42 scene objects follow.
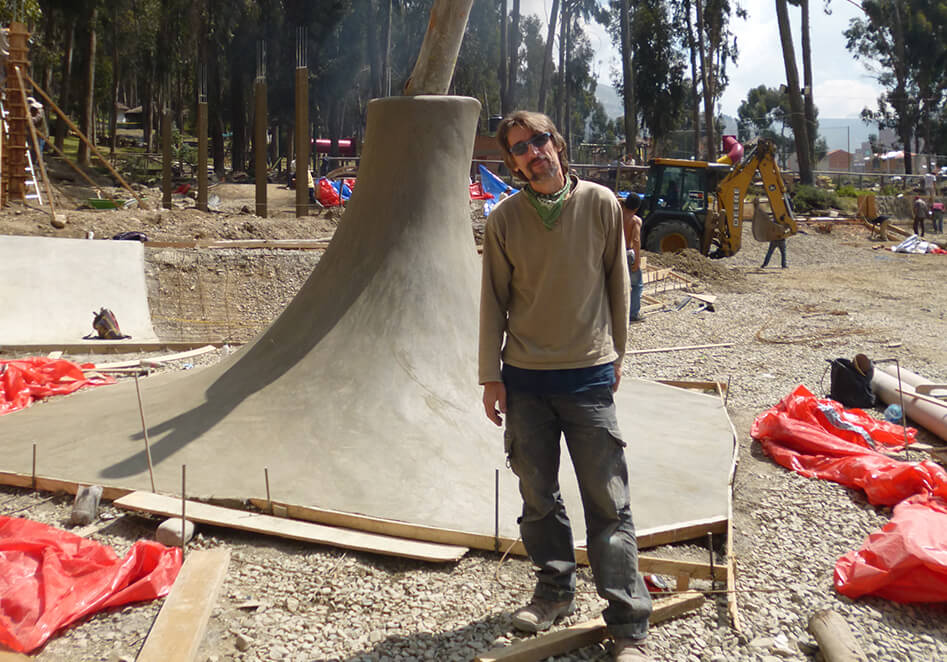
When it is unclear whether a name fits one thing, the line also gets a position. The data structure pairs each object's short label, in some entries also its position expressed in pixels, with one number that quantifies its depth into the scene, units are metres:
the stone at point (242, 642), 2.91
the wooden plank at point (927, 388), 6.27
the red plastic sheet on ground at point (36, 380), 6.07
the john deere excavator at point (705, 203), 16.97
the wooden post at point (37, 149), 13.80
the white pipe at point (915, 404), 5.76
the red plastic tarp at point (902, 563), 3.26
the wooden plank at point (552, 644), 2.73
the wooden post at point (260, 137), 16.50
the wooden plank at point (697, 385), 6.75
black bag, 6.61
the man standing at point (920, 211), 24.41
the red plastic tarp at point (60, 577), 2.95
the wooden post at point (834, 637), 2.80
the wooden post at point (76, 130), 15.41
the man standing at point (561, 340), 2.66
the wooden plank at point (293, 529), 3.55
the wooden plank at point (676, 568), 3.49
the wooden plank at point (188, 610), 2.73
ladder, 15.98
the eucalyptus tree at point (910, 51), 50.06
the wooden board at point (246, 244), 12.20
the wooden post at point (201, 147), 17.29
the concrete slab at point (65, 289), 9.56
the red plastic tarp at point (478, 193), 21.14
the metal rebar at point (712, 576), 3.38
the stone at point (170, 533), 3.64
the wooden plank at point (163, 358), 7.41
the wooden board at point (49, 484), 4.12
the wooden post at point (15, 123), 15.27
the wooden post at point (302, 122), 15.46
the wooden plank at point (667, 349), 8.95
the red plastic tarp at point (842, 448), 4.36
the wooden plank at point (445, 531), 3.66
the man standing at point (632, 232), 9.12
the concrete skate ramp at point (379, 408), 4.04
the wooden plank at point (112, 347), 8.55
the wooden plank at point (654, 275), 13.43
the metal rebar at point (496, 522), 3.52
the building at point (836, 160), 102.99
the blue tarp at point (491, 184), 21.03
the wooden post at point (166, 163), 18.51
